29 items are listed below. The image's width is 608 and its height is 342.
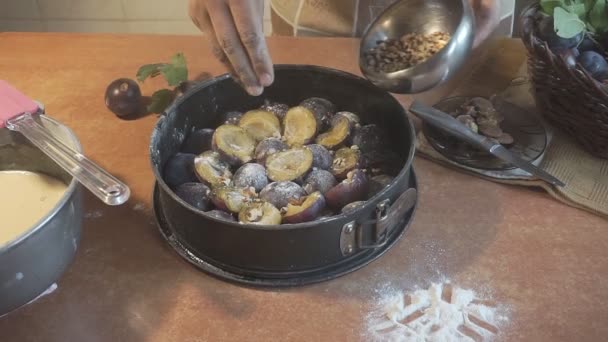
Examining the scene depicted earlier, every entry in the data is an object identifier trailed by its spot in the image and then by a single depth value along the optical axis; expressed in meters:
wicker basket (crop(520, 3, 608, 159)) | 0.80
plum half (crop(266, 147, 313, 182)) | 0.83
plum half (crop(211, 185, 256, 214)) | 0.77
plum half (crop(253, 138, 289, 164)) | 0.86
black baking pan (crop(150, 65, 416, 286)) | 0.69
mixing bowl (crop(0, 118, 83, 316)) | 0.61
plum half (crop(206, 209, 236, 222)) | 0.72
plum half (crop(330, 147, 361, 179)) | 0.84
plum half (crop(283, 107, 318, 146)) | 0.90
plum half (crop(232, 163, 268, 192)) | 0.81
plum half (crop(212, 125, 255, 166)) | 0.86
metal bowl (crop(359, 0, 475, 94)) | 0.82
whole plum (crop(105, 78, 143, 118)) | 1.02
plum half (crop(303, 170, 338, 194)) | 0.80
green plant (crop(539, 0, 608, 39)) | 0.83
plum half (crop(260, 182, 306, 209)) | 0.77
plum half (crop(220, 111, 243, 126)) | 0.94
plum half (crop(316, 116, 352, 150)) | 0.89
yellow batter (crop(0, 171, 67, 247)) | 0.70
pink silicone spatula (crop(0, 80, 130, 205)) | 0.61
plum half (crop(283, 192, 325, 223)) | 0.74
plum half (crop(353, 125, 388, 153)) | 0.88
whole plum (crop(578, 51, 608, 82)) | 0.82
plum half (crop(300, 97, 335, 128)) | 0.93
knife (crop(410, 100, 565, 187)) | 0.85
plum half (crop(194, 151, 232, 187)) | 0.82
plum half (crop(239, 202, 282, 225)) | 0.73
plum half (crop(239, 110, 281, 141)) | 0.92
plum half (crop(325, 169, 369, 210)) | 0.77
